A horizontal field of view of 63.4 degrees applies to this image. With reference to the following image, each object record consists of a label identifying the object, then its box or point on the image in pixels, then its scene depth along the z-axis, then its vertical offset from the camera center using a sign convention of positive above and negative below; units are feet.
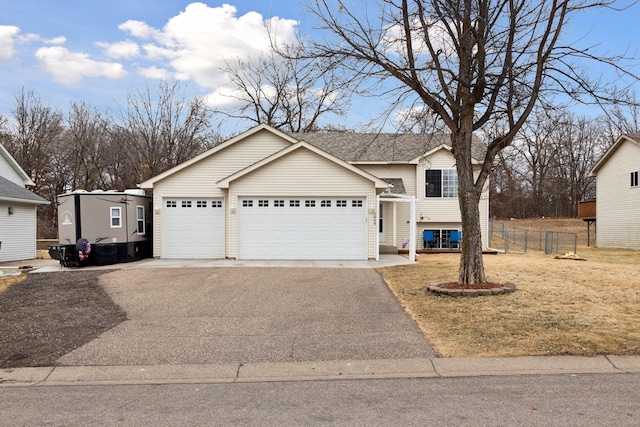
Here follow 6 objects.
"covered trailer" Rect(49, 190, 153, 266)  56.80 -1.58
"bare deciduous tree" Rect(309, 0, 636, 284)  35.76 +9.94
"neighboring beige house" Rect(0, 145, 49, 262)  68.13 -0.24
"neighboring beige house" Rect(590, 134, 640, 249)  92.32 +3.27
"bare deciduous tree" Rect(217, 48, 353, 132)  129.17 +26.59
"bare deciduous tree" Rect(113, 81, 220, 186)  129.49 +19.07
